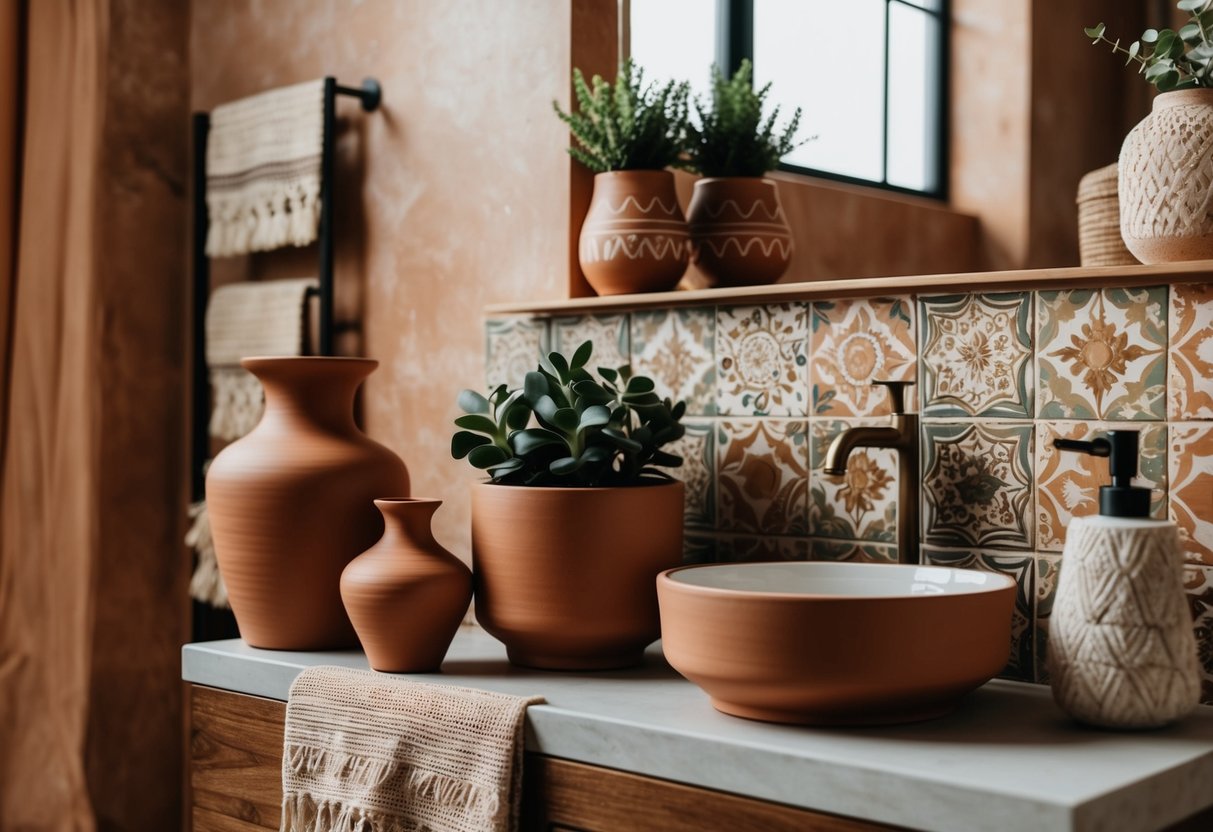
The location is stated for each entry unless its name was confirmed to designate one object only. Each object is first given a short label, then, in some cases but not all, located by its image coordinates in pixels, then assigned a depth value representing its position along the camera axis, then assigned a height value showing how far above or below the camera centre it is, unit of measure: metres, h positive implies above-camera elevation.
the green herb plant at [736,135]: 1.53 +0.33
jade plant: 1.29 -0.02
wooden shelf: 1.15 +0.13
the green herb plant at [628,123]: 1.50 +0.34
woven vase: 1.12 +0.21
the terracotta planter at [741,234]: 1.51 +0.21
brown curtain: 1.93 -0.03
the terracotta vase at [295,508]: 1.35 -0.11
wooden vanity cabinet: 0.98 -0.34
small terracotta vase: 1.24 -0.18
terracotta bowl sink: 1.00 -0.19
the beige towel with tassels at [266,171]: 1.88 +0.36
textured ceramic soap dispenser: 1.01 -0.17
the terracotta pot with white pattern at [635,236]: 1.49 +0.20
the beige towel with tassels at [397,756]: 1.10 -0.32
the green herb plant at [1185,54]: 1.15 +0.33
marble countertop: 0.86 -0.26
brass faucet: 1.27 -0.04
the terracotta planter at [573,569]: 1.25 -0.16
